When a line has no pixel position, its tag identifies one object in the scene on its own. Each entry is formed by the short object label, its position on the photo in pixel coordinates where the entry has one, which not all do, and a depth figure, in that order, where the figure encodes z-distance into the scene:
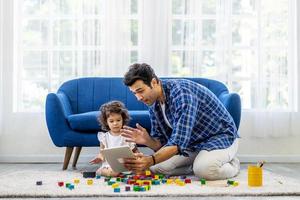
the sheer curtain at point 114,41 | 4.74
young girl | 3.56
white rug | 2.65
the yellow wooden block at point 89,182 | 3.00
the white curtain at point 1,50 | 4.82
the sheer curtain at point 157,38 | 4.81
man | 2.96
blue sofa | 3.85
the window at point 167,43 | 4.79
